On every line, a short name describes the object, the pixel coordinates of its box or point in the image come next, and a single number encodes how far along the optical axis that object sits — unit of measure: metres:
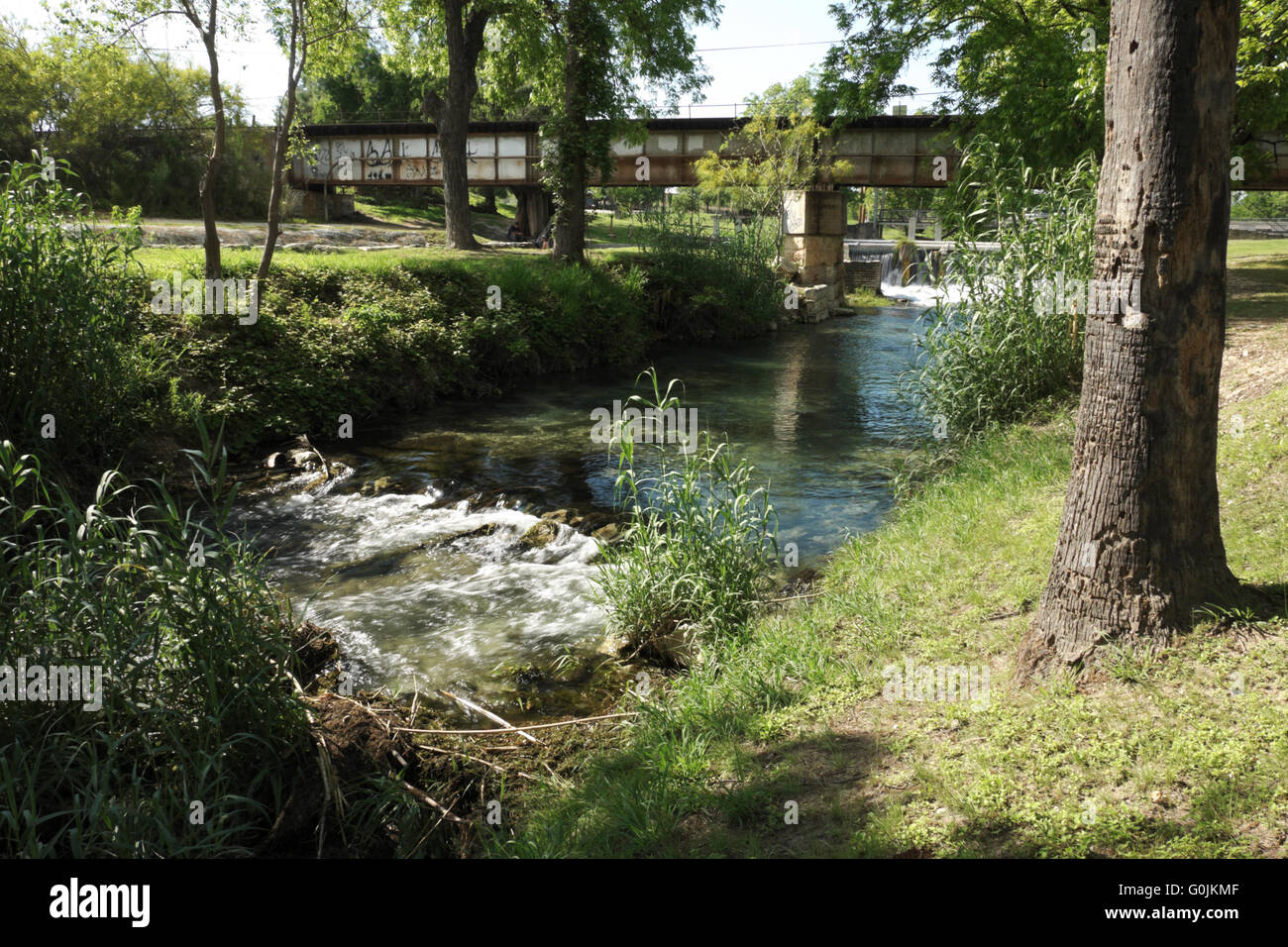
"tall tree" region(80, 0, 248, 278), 11.78
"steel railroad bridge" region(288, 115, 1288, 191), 31.42
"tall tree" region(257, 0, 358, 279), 13.60
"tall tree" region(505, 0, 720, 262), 22.89
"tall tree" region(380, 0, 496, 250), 23.42
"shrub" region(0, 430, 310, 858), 4.04
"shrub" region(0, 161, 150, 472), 8.39
